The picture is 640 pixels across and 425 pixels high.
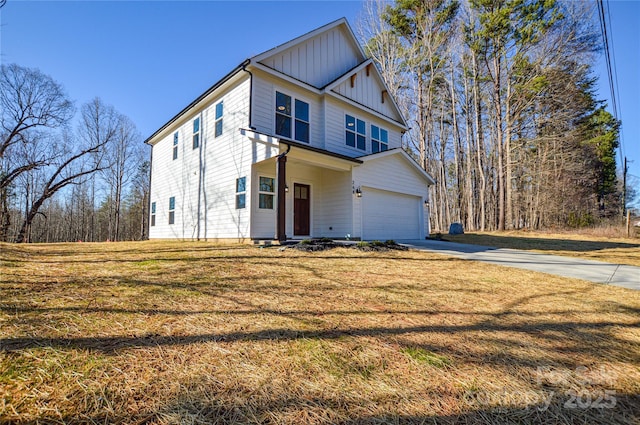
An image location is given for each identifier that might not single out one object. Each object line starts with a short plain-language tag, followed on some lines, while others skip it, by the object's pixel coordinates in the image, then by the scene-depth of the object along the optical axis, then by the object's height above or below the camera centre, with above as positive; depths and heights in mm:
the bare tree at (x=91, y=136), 23047 +7482
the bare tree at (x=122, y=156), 25531 +6333
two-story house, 8977 +2339
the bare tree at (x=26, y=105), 15414 +6811
